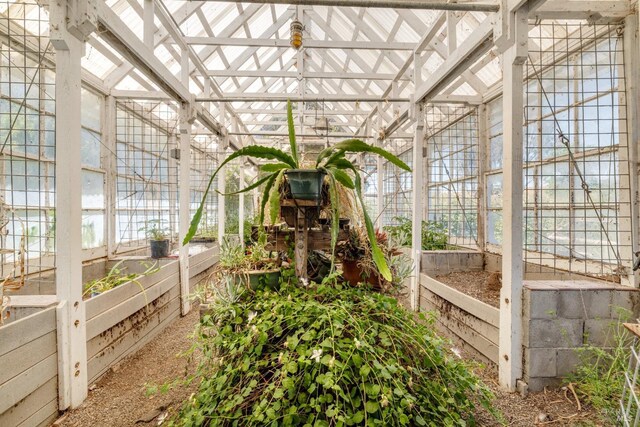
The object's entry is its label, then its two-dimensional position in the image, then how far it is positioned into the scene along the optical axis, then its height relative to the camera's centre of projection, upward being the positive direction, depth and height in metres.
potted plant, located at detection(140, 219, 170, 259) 3.42 -0.38
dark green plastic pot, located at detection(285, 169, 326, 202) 1.36 +0.13
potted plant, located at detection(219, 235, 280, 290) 1.49 -0.28
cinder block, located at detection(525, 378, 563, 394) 1.75 -0.98
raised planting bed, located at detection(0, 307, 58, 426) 1.30 -0.72
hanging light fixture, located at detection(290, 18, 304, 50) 2.82 +1.64
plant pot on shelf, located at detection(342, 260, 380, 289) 1.63 -0.35
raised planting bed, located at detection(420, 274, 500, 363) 2.07 -0.83
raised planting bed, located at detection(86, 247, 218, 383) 1.91 -0.79
